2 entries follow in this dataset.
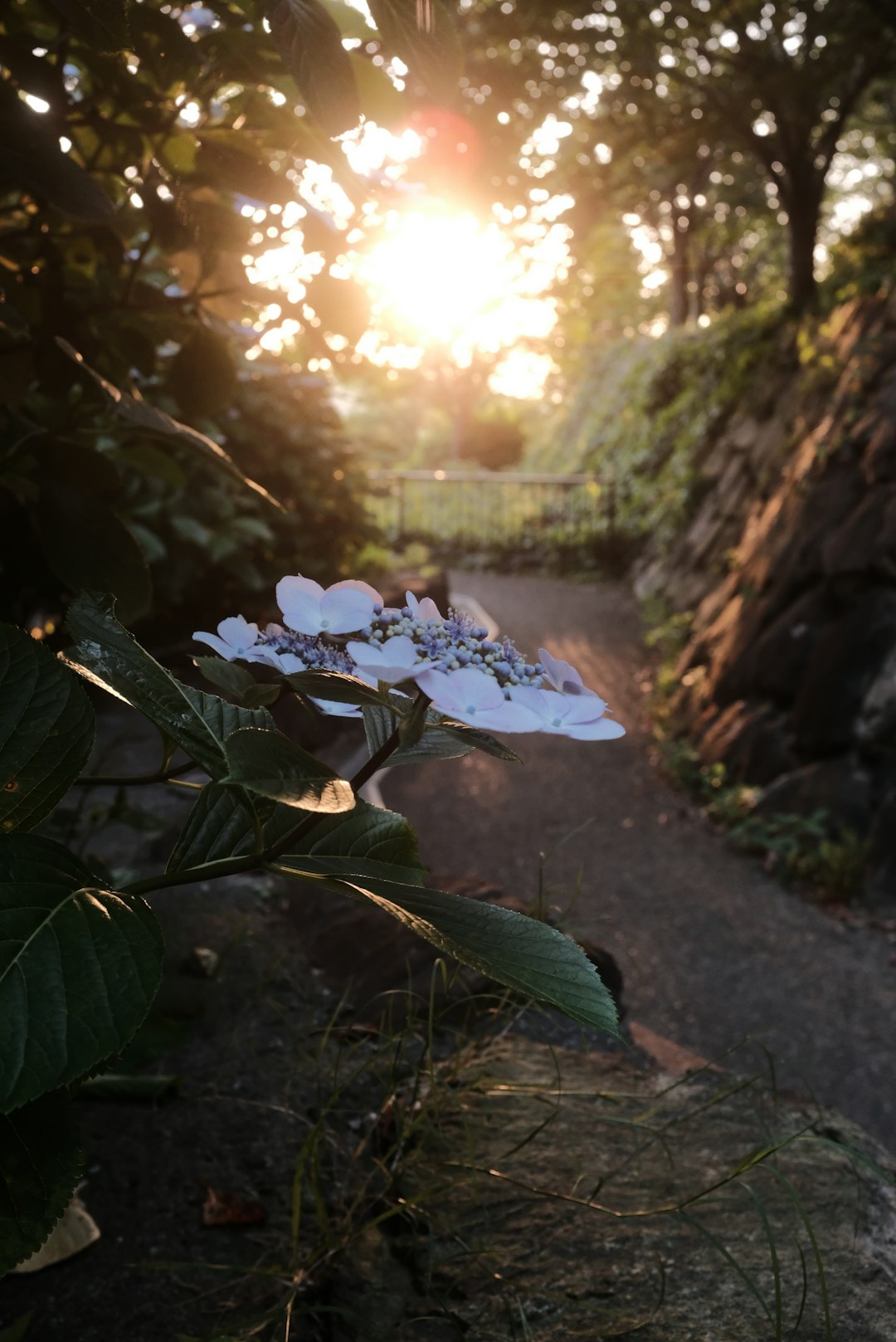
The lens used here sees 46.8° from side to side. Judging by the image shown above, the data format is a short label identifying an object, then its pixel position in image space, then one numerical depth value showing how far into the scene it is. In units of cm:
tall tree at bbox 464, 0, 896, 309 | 803
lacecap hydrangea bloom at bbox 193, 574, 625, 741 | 64
